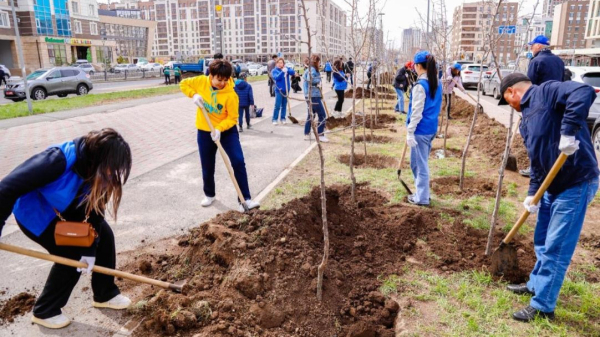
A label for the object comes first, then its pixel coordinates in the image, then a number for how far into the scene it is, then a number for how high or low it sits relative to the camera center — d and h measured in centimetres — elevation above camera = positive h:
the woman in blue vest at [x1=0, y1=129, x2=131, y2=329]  246 -71
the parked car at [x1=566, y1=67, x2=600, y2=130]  985 -28
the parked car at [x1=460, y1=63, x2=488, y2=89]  2450 -48
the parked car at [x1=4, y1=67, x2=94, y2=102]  1889 -67
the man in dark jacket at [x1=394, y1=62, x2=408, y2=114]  1350 -51
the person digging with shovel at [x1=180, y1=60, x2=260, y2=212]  485 -49
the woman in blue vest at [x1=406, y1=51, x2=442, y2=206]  491 -58
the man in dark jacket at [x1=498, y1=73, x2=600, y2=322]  267 -63
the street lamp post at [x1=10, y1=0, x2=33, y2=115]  1369 -4
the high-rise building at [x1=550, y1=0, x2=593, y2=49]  10612 +1113
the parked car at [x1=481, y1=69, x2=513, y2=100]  2051 -93
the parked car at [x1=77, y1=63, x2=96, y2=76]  4419 +9
